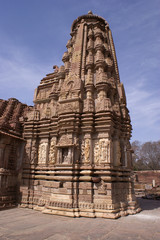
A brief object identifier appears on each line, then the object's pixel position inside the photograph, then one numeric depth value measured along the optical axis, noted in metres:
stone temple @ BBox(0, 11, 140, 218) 9.40
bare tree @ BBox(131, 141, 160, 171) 55.30
